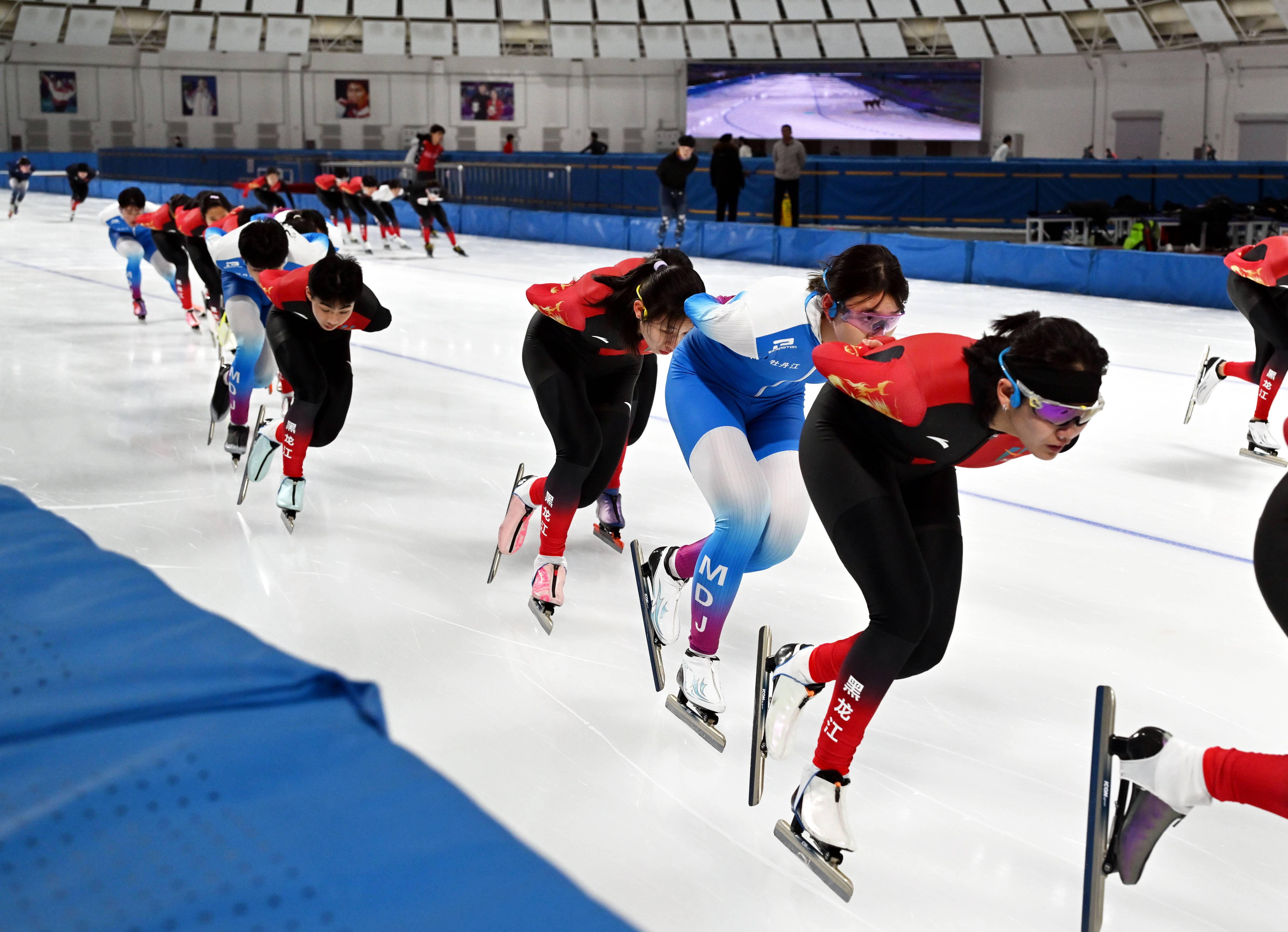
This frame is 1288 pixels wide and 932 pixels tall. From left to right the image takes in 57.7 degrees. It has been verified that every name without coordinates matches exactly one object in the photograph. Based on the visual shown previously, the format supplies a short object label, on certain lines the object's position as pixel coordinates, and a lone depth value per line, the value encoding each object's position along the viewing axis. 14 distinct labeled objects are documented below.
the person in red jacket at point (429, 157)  16.27
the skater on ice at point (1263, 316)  5.27
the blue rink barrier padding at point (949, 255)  10.76
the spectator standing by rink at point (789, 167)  15.82
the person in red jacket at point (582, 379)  3.16
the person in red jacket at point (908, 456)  1.96
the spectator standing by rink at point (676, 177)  14.09
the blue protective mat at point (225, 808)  1.21
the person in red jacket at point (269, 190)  13.97
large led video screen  26.62
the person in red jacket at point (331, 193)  15.19
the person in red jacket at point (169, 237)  8.02
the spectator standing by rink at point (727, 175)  15.43
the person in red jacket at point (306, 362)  4.25
